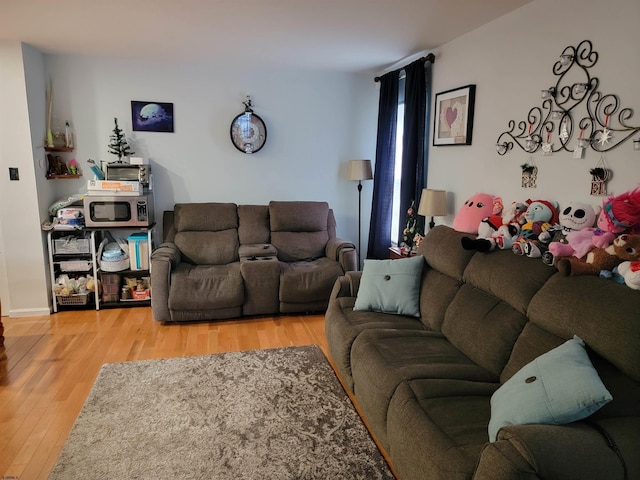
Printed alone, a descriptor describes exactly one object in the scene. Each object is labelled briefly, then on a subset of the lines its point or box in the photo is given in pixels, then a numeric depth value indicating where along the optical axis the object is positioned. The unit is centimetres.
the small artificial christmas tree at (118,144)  425
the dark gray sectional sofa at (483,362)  132
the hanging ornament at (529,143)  262
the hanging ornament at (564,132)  238
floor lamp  463
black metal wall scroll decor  210
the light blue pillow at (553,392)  140
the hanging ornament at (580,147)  226
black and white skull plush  214
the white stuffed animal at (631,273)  171
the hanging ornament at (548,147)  248
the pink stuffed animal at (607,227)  187
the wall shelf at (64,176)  402
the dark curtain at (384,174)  432
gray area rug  202
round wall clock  456
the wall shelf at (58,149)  401
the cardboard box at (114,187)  391
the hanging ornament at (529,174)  263
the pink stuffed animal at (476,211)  292
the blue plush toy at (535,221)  235
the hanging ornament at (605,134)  212
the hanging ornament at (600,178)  213
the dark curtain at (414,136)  374
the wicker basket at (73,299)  401
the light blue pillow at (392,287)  285
